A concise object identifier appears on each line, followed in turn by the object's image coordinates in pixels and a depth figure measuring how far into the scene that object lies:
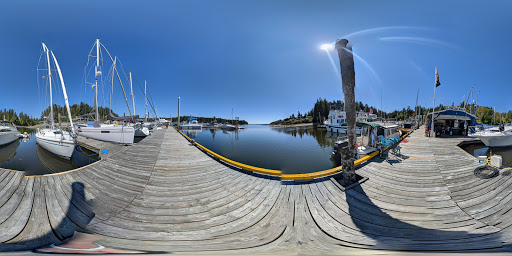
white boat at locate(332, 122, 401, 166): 7.95
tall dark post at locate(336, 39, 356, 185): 4.21
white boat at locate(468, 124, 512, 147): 13.82
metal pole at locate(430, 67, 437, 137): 14.66
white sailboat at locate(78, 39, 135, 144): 14.23
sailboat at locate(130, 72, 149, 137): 24.52
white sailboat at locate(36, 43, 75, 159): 10.80
